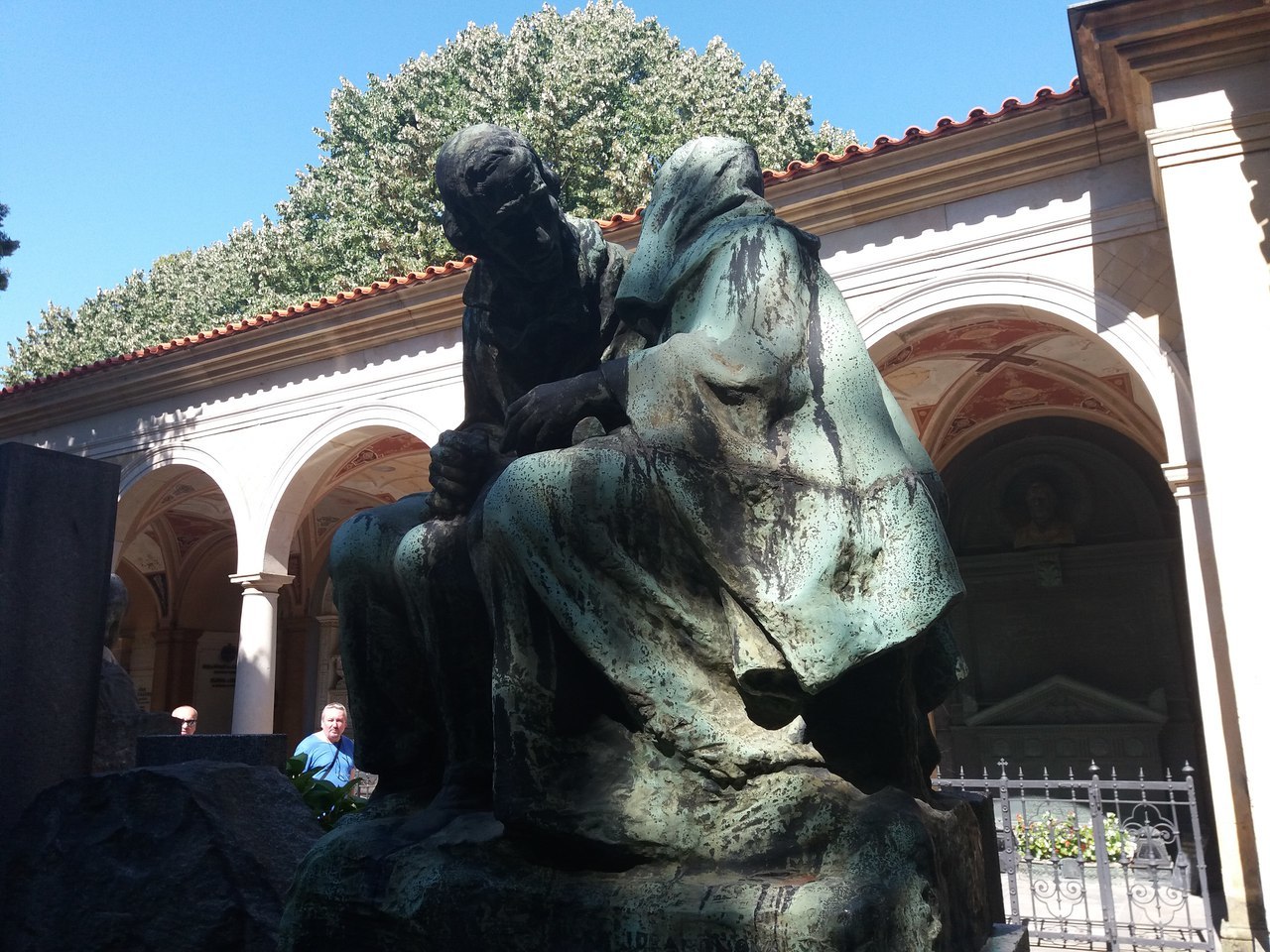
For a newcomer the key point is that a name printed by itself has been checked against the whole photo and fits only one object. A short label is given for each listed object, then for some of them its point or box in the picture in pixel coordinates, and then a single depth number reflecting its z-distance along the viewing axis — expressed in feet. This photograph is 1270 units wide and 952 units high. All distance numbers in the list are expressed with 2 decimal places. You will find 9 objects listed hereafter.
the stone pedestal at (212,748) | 12.12
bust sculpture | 33.94
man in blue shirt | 17.62
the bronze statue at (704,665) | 4.25
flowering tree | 59.06
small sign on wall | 53.36
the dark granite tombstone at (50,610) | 9.03
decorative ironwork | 18.58
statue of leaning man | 5.57
